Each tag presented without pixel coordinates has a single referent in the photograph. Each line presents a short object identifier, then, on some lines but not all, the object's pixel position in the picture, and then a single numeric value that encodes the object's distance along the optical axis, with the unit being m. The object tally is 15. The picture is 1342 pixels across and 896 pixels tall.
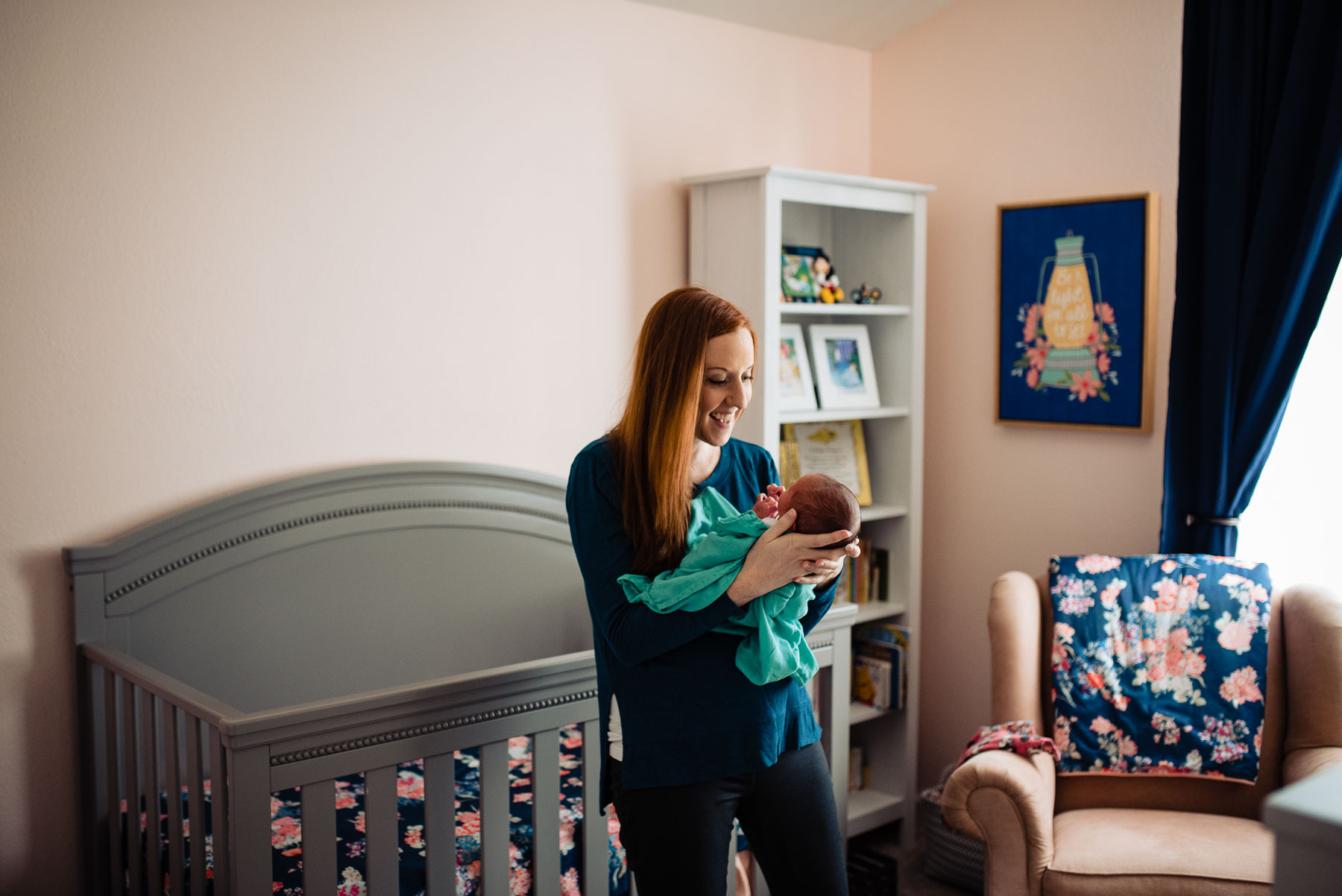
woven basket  2.84
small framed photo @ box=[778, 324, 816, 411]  2.96
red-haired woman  1.38
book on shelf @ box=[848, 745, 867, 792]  3.27
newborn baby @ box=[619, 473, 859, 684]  1.35
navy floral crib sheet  1.78
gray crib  1.53
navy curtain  2.39
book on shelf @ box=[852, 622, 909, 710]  3.16
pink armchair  2.05
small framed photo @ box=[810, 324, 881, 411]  3.06
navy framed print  2.82
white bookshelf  2.84
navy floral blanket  2.34
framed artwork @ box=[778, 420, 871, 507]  3.06
